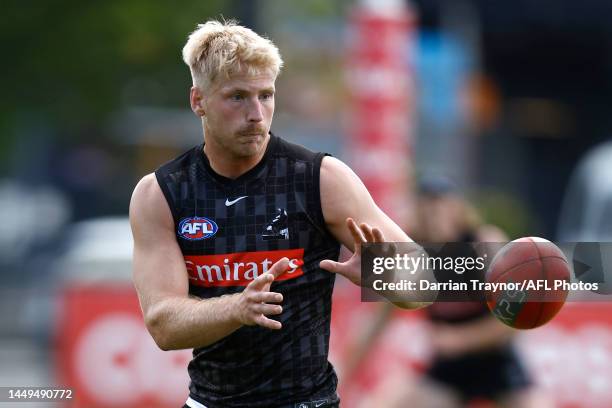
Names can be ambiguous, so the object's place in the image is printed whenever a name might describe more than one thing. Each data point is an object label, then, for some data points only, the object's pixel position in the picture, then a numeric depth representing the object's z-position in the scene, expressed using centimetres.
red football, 1241
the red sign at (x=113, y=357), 2464
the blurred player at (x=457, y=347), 1917
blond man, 1211
